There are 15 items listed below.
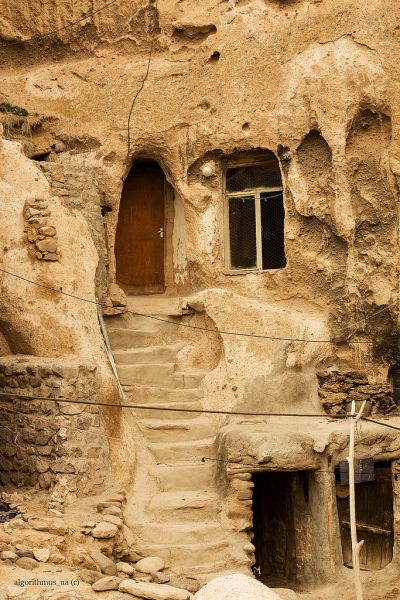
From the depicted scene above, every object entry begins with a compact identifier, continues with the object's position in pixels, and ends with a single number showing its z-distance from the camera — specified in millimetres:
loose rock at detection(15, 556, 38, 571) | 11258
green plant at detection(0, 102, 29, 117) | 17672
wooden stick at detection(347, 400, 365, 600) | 10016
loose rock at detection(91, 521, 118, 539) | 12266
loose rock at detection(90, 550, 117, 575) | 11852
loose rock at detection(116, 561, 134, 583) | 12050
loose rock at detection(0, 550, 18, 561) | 11289
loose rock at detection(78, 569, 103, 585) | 11383
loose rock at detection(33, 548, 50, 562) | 11523
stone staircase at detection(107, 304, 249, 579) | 13031
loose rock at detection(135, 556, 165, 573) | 12281
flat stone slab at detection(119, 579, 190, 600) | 11227
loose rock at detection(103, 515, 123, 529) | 12570
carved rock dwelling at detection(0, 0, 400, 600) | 13555
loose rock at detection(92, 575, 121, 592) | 11148
